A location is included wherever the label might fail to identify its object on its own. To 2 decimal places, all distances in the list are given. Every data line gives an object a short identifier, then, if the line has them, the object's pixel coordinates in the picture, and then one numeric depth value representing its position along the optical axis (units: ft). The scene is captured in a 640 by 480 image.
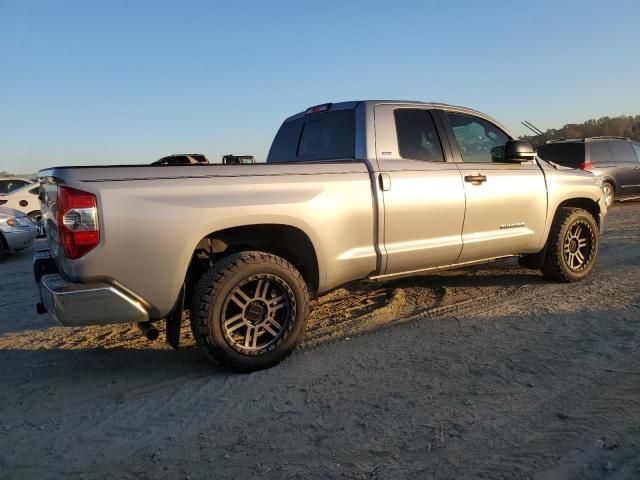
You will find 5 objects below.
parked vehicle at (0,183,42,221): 42.22
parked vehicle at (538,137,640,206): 41.06
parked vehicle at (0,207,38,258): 30.73
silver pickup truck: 10.12
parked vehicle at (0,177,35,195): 43.27
